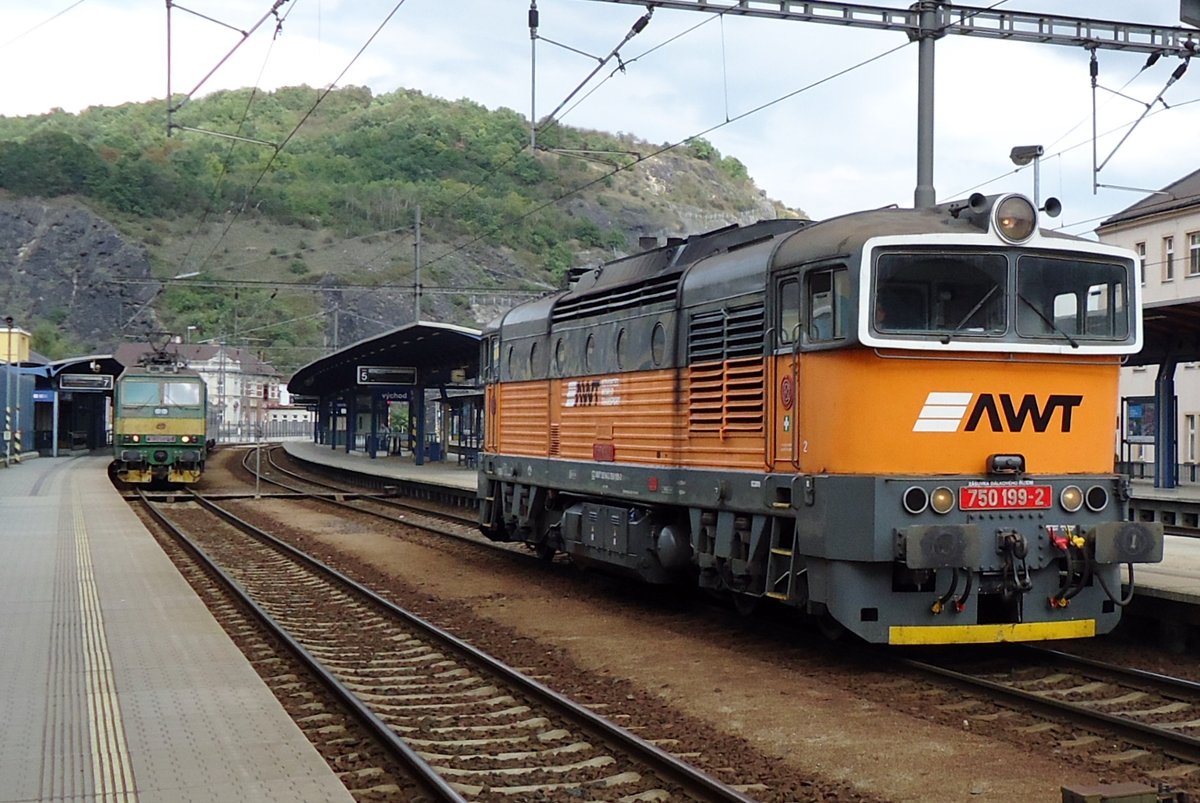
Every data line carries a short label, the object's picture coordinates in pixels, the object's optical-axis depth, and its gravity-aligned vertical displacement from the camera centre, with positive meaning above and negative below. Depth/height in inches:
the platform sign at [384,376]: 1667.1 +60.3
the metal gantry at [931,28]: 581.6 +208.4
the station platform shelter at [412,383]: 1501.0 +54.3
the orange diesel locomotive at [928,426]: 377.1 -1.3
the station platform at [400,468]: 1351.5 -68.3
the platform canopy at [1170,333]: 810.2 +68.6
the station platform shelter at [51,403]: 1787.6 +25.8
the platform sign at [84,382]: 2063.2 +60.2
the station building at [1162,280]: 1502.2 +193.0
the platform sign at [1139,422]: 1494.8 +1.7
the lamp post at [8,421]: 1628.2 -6.2
